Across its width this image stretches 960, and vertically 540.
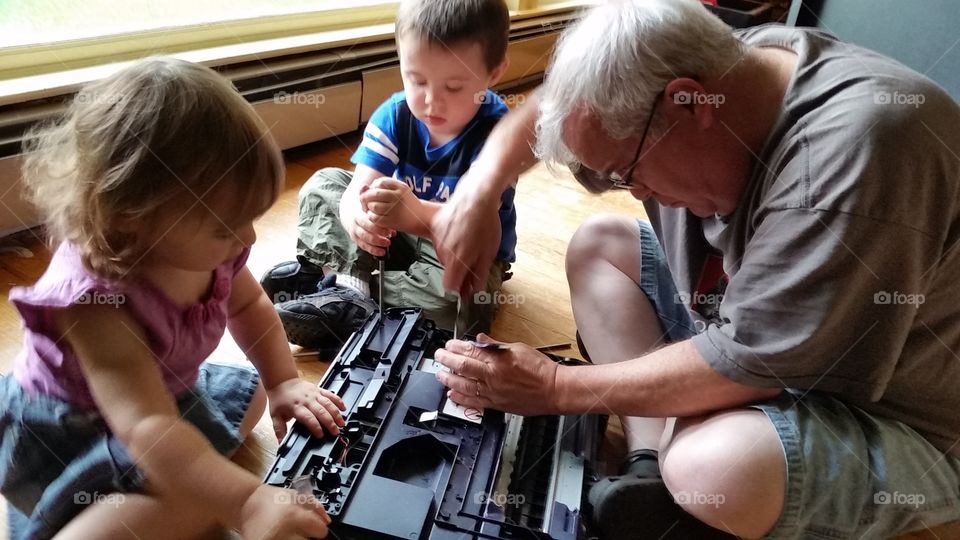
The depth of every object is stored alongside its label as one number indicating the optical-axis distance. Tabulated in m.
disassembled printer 0.75
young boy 1.15
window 1.40
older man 0.67
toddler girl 0.65
